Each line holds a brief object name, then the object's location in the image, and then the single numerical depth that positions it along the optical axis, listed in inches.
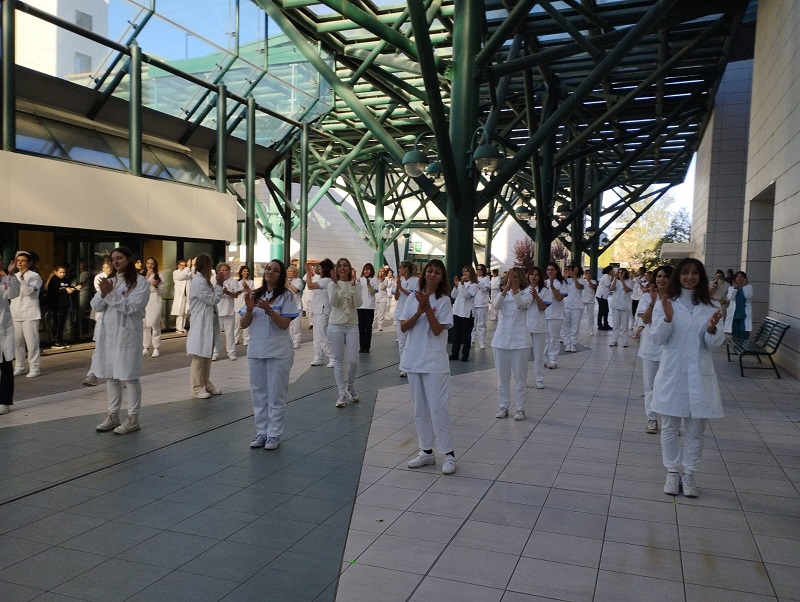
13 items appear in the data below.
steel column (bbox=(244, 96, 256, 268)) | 772.6
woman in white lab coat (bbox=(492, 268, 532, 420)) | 321.4
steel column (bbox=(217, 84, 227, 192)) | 724.7
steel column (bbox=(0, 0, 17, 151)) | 490.6
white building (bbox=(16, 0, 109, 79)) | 526.4
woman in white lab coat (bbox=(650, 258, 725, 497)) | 203.9
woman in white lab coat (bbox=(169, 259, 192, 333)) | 627.6
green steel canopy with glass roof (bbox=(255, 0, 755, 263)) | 500.1
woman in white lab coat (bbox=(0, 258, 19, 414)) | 309.3
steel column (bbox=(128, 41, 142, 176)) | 609.6
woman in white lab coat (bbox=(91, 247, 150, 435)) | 278.8
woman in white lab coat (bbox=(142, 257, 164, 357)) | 469.1
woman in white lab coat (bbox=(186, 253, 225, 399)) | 354.6
